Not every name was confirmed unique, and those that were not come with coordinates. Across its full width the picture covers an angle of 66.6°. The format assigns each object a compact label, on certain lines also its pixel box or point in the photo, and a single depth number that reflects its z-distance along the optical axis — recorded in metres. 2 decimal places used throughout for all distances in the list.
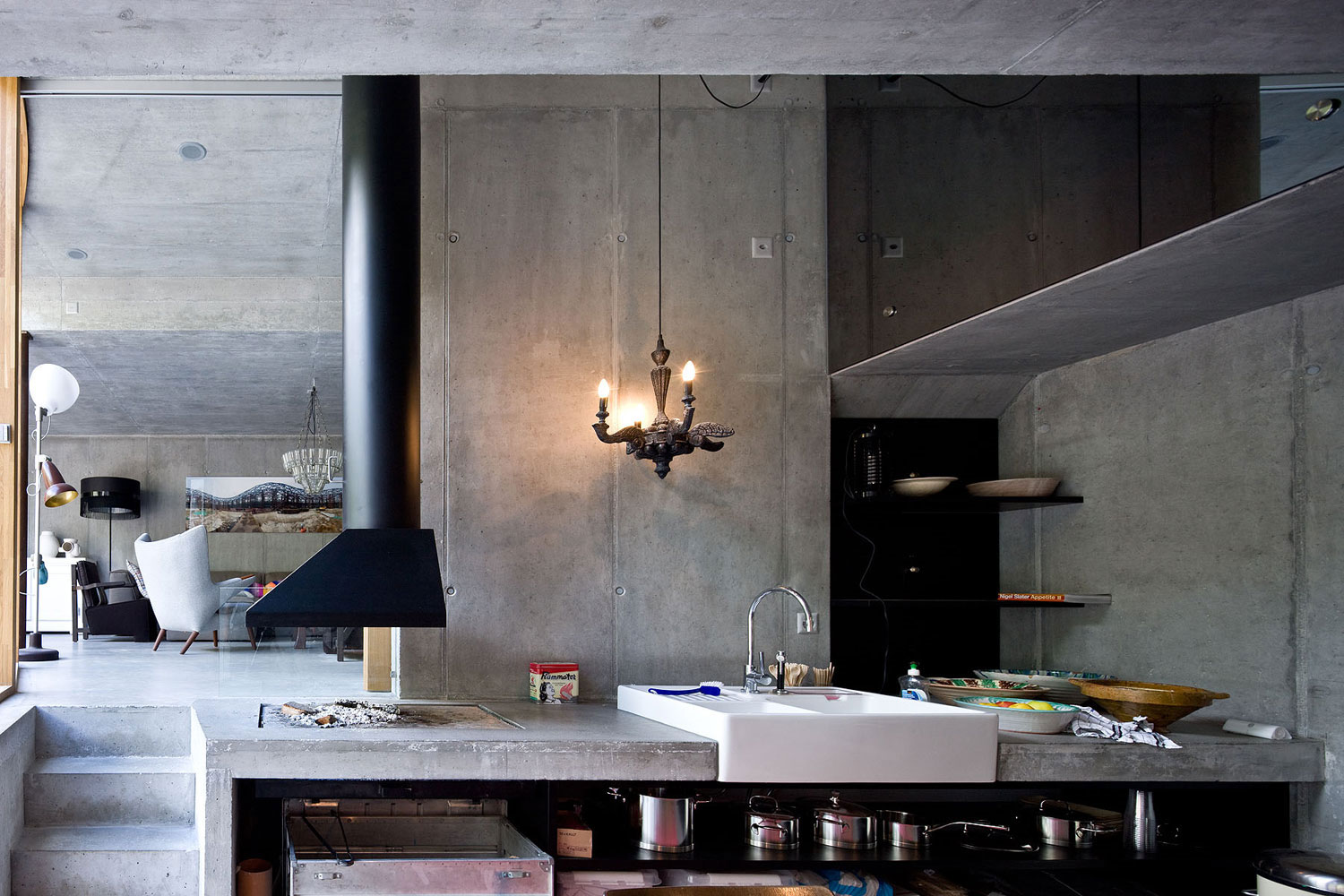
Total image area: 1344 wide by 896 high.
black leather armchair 9.91
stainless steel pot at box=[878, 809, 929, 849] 3.57
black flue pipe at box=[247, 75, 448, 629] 4.11
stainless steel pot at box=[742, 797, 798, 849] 3.57
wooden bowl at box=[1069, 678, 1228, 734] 3.61
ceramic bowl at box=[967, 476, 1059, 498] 4.74
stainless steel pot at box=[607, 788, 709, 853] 3.55
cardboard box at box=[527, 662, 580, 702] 4.58
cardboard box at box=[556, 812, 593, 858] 3.50
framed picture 7.68
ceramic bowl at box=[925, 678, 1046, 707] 4.06
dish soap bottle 4.13
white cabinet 10.98
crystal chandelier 8.41
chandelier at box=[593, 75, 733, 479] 4.27
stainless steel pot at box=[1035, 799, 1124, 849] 3.67
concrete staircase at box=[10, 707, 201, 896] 4.13
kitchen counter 3.41
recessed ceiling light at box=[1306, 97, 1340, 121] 2.77
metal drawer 3.32
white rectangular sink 3.39
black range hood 3.94
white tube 3.58
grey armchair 7.83
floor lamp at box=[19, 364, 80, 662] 7.72
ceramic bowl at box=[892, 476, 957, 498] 4.87
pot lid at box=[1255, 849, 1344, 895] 2.58
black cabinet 5.27
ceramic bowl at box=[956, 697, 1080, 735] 3.78
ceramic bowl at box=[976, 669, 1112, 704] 4.11
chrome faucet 4.14
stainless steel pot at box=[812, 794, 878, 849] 3.58
